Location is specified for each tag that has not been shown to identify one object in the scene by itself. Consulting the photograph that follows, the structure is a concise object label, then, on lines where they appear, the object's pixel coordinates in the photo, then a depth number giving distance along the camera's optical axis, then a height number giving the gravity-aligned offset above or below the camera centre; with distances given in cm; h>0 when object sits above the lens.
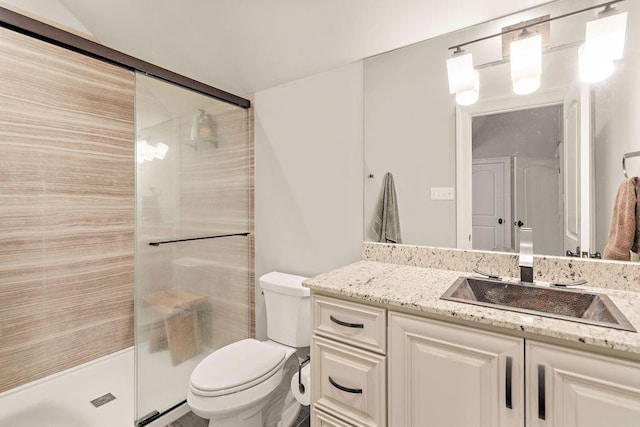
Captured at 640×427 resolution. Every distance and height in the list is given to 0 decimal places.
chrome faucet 121 -18
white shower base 165 -108
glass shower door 170 -15
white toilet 140 -79
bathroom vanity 78 -46
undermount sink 97 -32
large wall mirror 122 +33
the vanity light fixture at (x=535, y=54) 116 +66
